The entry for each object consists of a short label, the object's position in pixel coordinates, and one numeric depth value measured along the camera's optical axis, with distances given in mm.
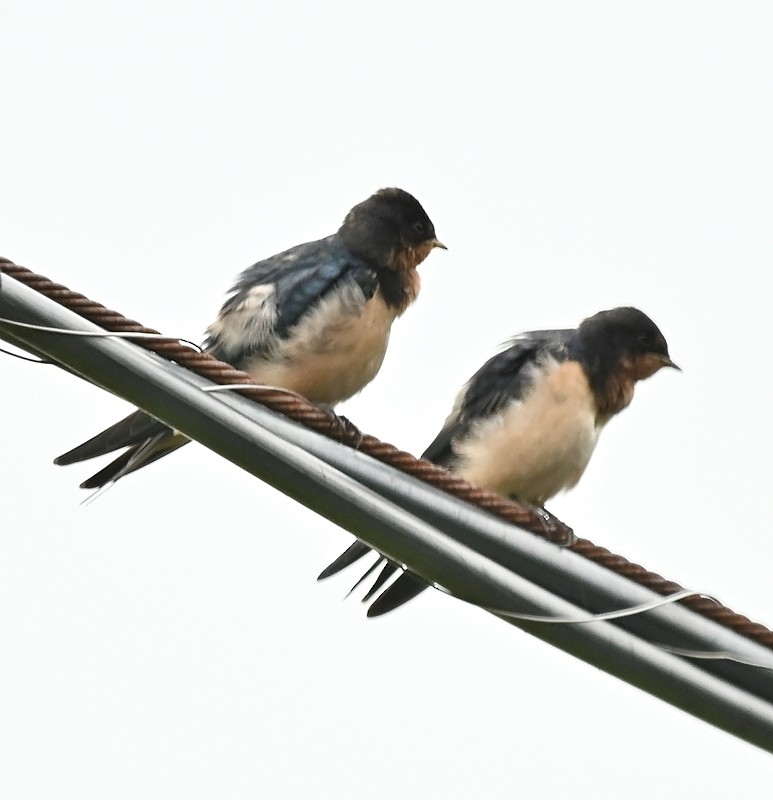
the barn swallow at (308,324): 11719
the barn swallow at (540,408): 12609
